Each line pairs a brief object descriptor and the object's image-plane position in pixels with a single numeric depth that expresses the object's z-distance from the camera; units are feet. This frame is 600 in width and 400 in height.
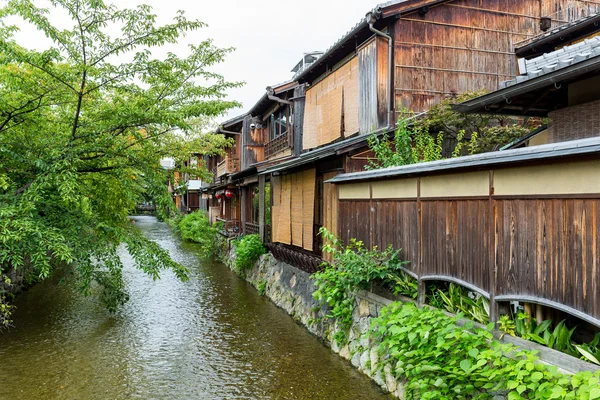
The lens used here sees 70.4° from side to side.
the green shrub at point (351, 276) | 25.53
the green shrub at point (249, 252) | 58.49
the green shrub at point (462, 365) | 13.78
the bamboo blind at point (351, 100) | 44.12
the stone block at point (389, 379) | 23.44
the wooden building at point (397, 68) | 40.40
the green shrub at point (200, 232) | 83.37
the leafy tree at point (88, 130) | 30.58
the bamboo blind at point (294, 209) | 40.55
